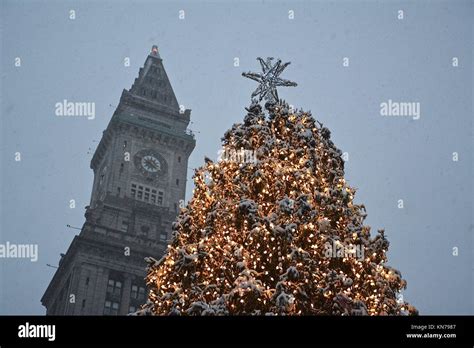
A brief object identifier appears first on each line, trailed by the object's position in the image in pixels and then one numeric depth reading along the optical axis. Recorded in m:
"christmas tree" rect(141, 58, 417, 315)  15.80
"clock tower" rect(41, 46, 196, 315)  66.44
